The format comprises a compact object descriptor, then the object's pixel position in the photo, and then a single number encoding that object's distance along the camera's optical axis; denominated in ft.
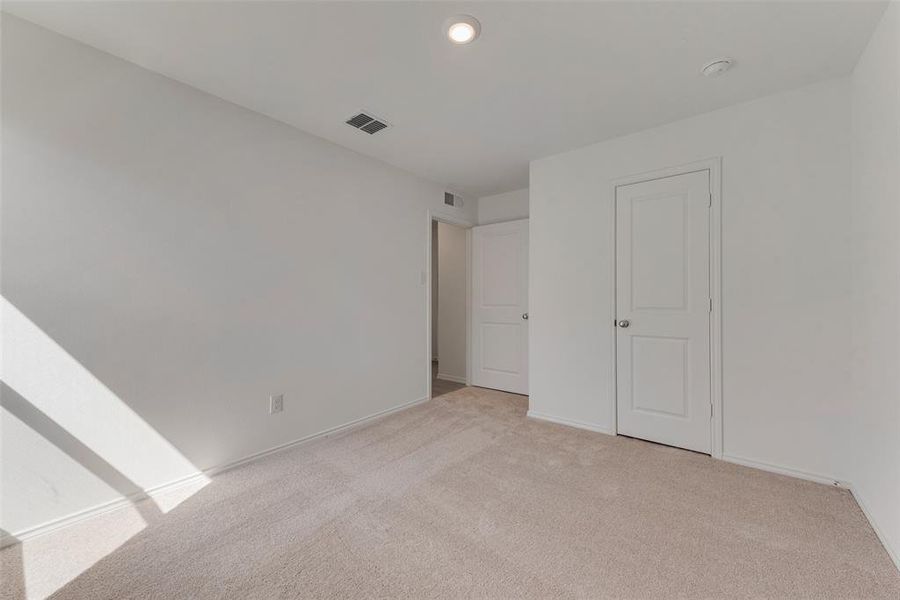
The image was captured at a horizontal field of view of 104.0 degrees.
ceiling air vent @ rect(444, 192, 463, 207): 13.28
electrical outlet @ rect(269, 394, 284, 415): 8.23
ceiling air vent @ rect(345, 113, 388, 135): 8.26
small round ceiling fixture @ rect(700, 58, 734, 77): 6.32
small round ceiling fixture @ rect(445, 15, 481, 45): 5.33
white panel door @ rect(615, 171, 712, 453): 8.21
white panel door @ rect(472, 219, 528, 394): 13.23
